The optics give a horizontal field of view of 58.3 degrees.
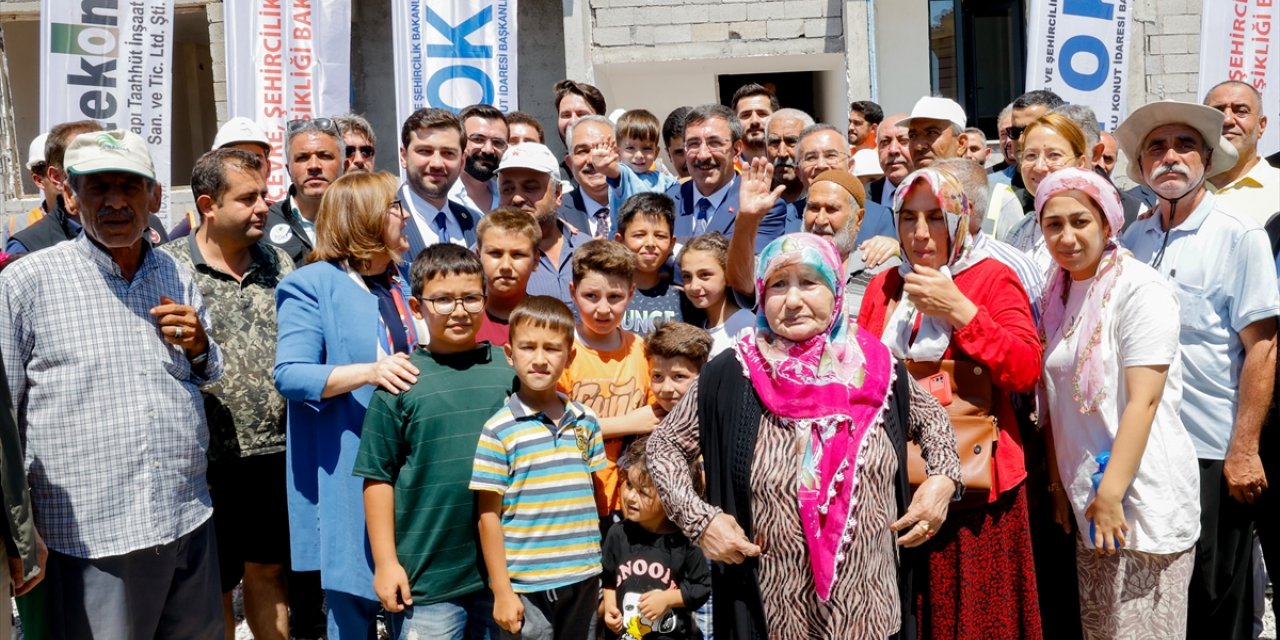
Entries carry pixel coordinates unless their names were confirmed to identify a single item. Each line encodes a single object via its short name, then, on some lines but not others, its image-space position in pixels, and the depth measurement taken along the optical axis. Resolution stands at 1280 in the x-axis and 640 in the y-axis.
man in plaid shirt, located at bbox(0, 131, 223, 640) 3.45
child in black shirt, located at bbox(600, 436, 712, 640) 4.02
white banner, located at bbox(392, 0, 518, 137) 9.18
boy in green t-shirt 3.49
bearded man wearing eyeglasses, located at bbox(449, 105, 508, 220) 6.05
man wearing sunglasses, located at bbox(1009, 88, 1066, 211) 5.79
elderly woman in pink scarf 3.16
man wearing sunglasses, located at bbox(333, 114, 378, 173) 5.66
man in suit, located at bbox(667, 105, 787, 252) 5.65
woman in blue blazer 3.72
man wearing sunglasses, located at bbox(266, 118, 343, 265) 5.07
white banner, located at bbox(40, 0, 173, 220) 8.59
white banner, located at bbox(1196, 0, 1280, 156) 9.47
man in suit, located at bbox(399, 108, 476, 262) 5.32
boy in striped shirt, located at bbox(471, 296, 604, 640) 3.50
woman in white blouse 3.48
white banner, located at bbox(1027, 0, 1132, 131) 9.20
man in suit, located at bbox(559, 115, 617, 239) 5.90
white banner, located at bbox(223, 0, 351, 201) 9.30
